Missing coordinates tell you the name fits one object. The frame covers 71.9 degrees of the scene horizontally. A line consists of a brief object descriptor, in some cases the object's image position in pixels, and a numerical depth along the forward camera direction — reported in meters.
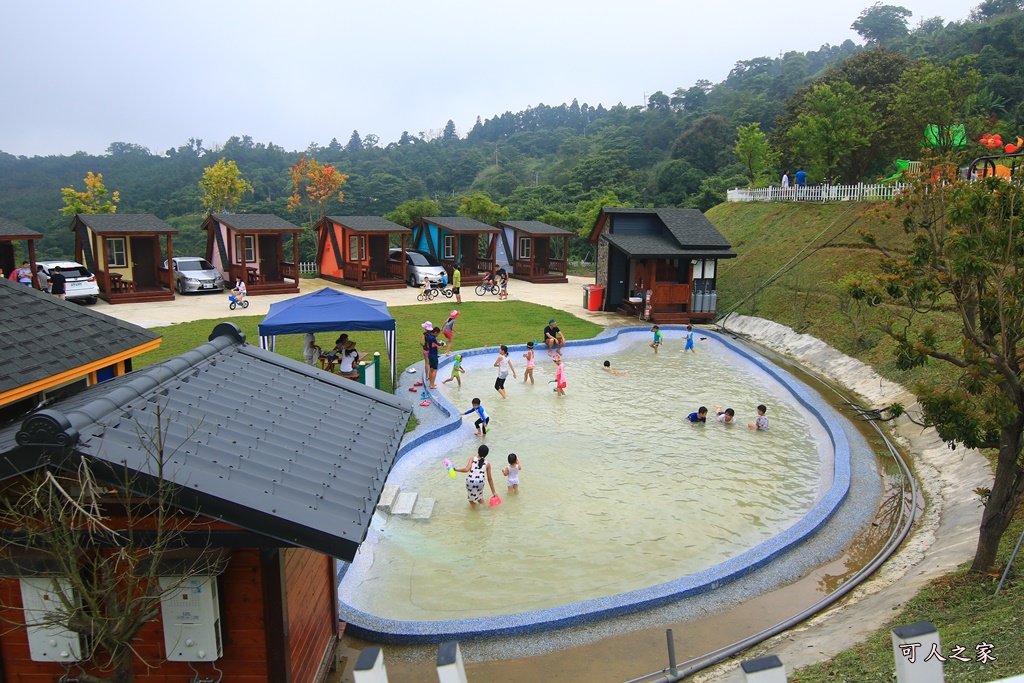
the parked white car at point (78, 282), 26.25
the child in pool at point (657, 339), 22.26
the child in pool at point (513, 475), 11.41
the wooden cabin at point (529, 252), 37.38
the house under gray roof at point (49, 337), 6.52
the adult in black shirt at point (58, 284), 25.35
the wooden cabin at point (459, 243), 35.47
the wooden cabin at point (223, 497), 4.65
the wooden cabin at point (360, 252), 32.88
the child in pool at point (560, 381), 17.23
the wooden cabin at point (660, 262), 27.16
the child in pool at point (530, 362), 18.14
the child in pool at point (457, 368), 17.34
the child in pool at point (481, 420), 14.11
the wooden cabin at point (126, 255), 27.92
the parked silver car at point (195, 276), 30.02
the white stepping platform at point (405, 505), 10.66
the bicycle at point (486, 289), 32.25
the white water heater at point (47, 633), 4.99
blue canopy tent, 15.31
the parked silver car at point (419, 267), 33.75
